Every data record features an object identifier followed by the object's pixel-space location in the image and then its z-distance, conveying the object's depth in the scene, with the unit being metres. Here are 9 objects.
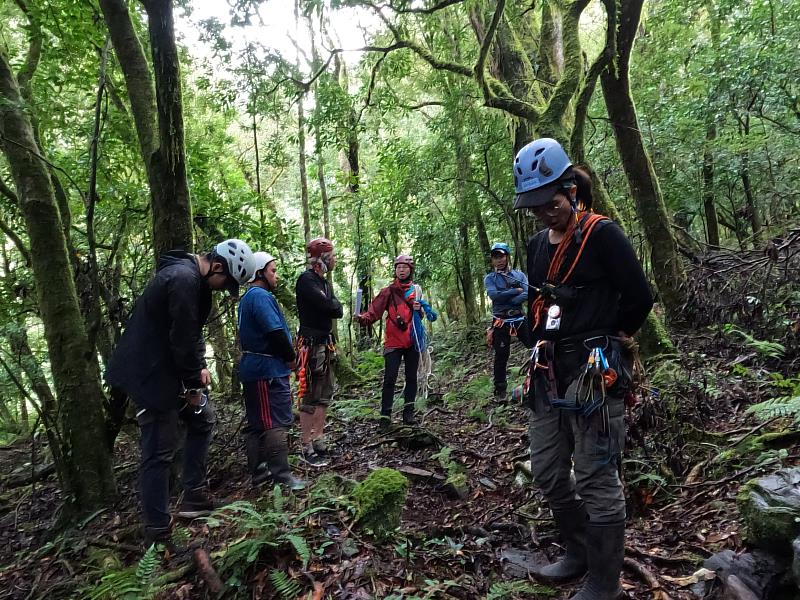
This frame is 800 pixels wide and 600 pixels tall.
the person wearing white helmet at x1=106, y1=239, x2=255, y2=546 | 4.23
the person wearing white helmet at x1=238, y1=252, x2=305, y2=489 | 5.33
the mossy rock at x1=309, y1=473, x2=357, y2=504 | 4.47
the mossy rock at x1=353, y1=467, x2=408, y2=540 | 3.96
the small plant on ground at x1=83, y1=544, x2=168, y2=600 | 3.29
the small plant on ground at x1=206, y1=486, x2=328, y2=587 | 3.48
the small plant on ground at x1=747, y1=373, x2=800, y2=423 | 4.12
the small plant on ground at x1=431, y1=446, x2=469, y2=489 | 5.23
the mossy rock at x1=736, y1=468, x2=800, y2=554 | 2.99
